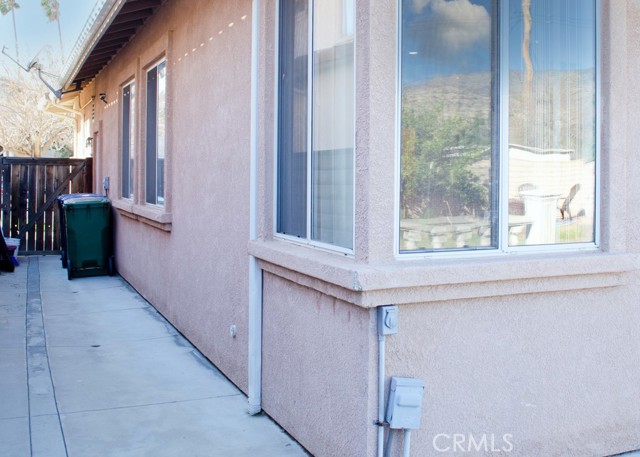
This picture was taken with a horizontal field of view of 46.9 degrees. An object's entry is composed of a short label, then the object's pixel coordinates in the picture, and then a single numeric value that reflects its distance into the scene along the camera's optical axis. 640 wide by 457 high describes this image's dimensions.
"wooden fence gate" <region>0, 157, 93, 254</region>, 14.37
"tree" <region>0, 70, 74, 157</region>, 38.44
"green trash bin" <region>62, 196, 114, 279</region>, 11.23
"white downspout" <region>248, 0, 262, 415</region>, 5.14
